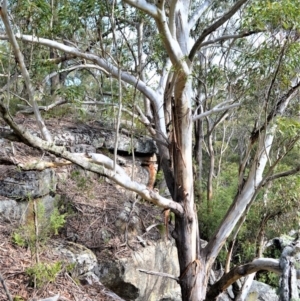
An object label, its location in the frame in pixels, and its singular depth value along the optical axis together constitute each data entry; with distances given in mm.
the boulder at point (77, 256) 3750
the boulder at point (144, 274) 4844
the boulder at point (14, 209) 3816
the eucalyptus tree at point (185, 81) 4207
